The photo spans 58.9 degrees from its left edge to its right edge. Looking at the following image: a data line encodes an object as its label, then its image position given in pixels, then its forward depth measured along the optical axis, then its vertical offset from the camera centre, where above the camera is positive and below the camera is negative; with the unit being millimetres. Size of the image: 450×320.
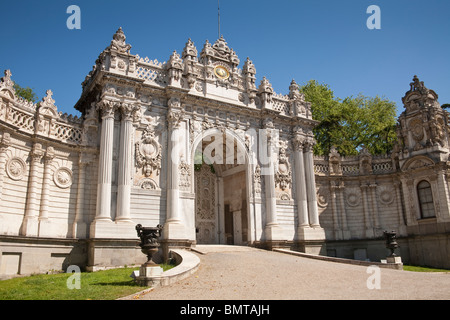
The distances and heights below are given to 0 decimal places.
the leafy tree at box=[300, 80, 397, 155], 35219 +10502
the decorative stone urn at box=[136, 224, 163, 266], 12156 +182
